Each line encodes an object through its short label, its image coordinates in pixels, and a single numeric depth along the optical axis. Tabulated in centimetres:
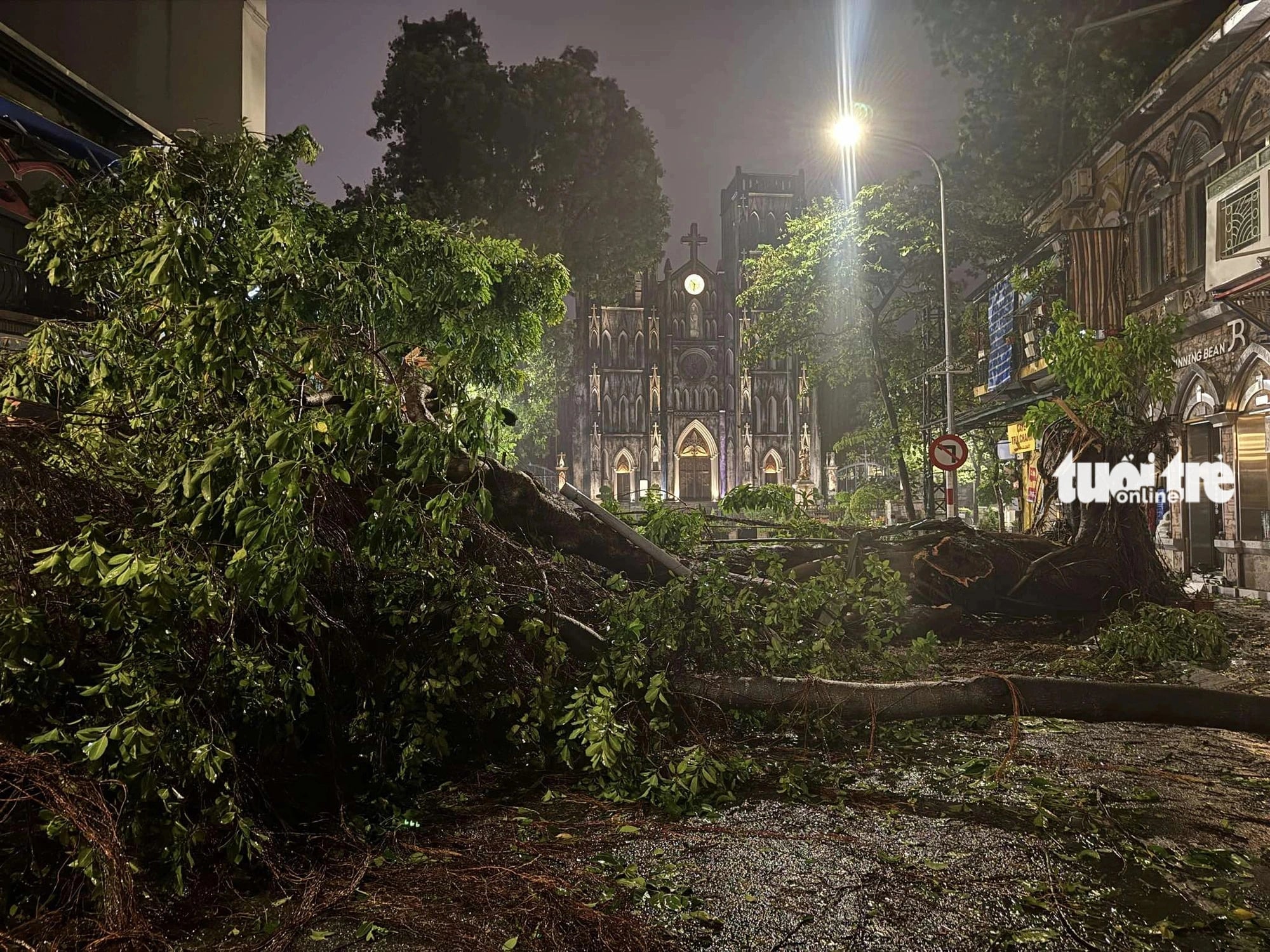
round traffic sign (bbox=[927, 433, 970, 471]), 1531
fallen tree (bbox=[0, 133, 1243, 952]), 311
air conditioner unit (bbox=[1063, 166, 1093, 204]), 1872
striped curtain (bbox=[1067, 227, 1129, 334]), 1750
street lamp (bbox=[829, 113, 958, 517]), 1764
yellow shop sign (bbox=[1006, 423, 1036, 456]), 2294
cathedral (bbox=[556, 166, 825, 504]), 5738
